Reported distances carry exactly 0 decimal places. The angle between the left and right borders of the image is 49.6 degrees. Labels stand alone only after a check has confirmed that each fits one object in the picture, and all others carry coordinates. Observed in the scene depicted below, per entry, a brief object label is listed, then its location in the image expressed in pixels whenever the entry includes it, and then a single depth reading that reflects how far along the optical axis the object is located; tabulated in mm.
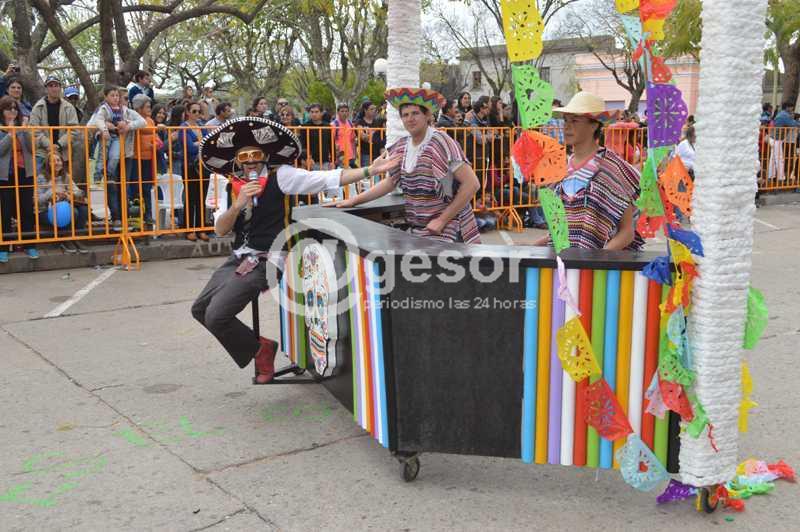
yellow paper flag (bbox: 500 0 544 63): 3514
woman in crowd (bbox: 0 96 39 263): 9023
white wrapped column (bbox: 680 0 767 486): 3262
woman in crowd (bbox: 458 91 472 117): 14539
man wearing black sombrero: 4879
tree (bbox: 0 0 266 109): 12174
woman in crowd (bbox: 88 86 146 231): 9555
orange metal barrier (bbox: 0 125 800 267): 9250
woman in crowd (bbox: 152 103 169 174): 10067
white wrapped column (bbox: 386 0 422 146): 6309
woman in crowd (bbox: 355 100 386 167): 11844
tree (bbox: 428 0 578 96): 41156
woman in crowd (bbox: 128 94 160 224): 9734
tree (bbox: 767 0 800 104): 21812
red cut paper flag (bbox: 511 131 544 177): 3773
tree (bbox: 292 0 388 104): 33531
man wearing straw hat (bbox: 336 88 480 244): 5176
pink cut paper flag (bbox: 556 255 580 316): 3510
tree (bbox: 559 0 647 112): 36900
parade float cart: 3549
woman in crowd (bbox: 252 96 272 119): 13186
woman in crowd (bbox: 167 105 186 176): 9961
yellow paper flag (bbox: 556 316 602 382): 3508
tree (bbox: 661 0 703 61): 20953
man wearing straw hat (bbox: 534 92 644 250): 4449
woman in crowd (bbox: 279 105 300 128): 12633
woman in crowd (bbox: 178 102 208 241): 10156
